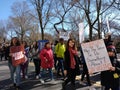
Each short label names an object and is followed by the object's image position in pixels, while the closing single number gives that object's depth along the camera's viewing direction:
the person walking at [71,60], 3.24
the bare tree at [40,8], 12.61
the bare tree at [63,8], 11.57
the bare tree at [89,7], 9.60
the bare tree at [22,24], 25.38
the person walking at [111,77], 2.43
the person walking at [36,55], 4.70
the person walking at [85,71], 3.77
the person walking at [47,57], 4.24
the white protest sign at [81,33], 2.86
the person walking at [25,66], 4.90
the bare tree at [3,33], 33.59
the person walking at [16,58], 3.84
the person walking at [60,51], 4.67
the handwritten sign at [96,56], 2.40
